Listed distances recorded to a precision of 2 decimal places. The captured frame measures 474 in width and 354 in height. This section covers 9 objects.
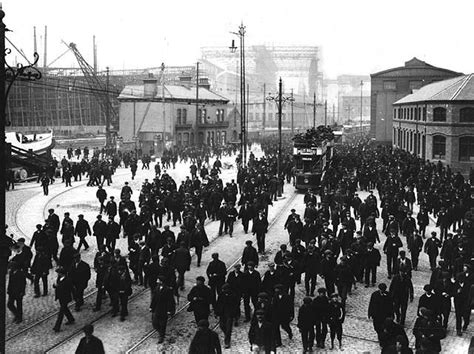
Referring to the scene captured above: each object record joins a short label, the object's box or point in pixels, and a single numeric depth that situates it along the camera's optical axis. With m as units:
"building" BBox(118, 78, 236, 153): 58.53
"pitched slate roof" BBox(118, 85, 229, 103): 60.00
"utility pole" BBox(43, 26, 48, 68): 84.88
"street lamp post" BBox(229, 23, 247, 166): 38.47
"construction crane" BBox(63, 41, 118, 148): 58.21
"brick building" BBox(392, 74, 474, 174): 38.19
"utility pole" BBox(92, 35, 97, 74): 70.98
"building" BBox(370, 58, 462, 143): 70.12
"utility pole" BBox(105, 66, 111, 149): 56.59
